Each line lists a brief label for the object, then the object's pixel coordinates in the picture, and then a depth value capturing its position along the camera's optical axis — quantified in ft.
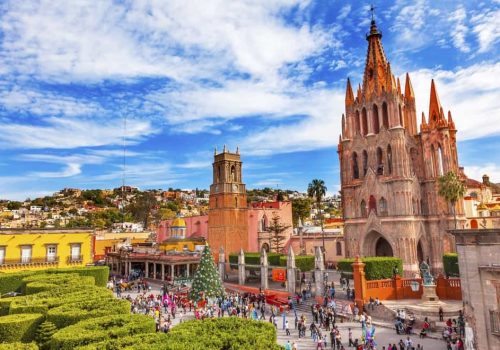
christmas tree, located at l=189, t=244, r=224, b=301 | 103.91
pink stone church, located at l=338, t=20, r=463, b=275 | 129.90
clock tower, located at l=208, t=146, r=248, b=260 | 181.57
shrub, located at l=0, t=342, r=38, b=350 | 39.78
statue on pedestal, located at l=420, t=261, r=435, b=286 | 88.18
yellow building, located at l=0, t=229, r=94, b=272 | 112.57
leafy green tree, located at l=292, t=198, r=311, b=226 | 237.25
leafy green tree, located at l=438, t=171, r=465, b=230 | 121.80
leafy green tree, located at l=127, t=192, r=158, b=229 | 398.70
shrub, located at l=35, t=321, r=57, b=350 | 48.46
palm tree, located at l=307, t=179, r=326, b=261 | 211.61
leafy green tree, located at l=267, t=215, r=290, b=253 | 176.06
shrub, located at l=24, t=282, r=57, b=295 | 74.54
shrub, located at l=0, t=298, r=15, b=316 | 63.31
